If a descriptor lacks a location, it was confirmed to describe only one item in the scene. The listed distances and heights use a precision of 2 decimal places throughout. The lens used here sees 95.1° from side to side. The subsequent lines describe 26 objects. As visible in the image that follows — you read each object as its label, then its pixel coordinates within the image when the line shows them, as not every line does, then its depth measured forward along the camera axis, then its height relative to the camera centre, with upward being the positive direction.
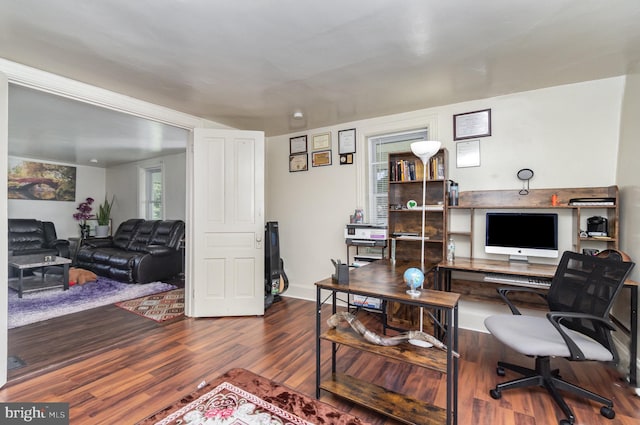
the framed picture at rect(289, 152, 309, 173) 4.13 +0.71
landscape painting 6.06 +0.65
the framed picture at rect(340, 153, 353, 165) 3.78 +0.70
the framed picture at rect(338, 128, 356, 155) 3.75 +0.93
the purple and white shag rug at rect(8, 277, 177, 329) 3.33 -1.18
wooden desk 2.04 -0.48
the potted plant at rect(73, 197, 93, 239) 6.93 -0.10
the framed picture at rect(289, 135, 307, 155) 4.13 +0.97
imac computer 2.57 -0.20
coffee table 4.00 -0.94
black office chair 1.71 -0.77
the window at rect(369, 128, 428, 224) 3.67 +0.53
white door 3.37 -0.14
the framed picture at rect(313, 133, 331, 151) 3.94 +0.96
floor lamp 2.22 +0.49
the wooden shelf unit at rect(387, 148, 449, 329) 3.05 -0.07
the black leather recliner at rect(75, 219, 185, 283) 4.80 -0.73
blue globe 1.74 -0.39
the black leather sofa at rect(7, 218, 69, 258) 5.27 -0.56
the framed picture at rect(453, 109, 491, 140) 3.00 +0.93
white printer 3.33 -0.25
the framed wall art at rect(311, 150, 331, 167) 3.94 +0.73
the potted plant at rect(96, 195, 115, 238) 7.07 -0.17
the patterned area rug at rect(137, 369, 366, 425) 1.70 -1.22
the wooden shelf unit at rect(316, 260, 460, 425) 1.58 -0.82
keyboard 2.29 -0.54
